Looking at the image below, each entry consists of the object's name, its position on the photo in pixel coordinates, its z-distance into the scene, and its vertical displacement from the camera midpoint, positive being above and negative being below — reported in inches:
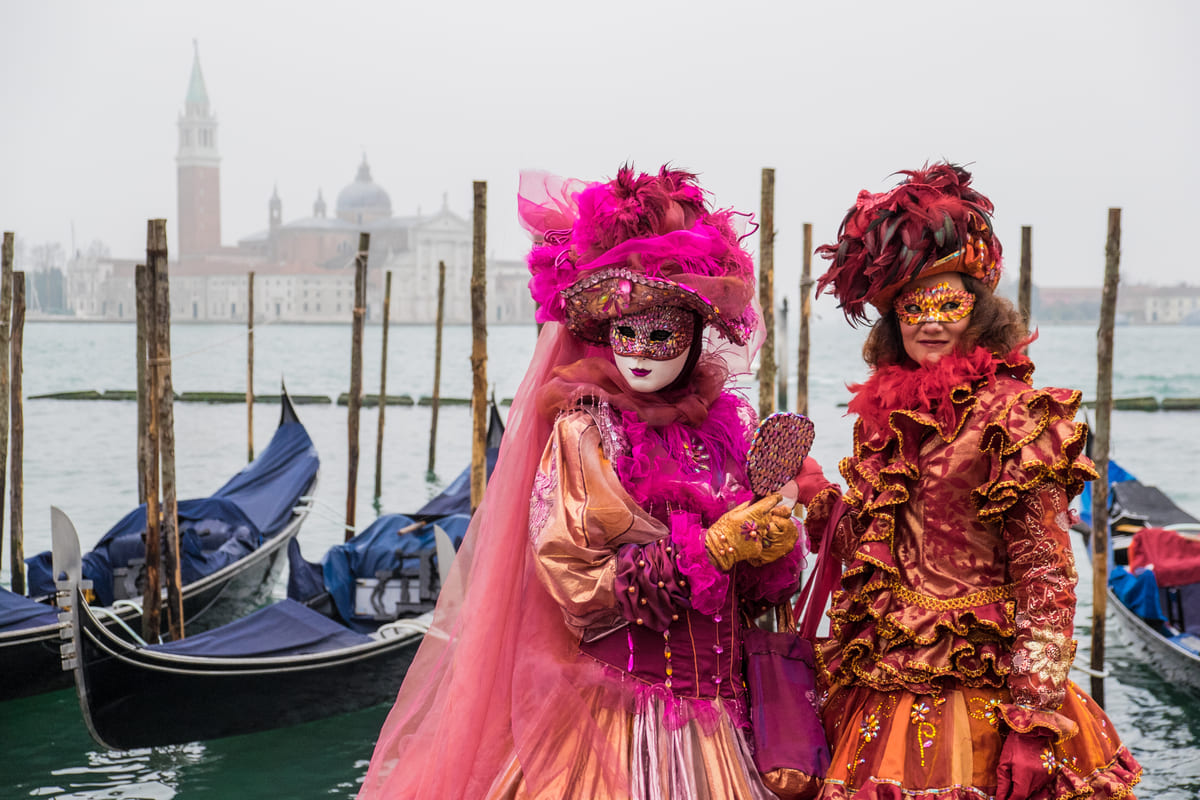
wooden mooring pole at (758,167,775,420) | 248.2 +13.1
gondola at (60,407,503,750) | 170.4 -49.4
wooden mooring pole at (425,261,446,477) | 435.5 -4.7
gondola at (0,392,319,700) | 200.7 -45.6
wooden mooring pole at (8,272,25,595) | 262.1 -26.5
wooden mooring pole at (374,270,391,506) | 430.5 -19.1
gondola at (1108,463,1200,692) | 211.6 -46.0
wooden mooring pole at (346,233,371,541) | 300.0 -8.9
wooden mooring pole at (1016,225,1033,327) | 247.0 +16.3
